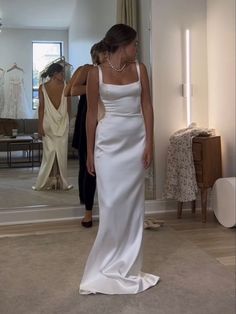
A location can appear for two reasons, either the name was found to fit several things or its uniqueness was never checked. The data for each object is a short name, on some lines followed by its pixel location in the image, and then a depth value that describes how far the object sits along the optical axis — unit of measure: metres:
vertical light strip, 3.88
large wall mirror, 3.67
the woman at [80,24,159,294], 2.08
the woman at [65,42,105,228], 3.43
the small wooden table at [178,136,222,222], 3.51
